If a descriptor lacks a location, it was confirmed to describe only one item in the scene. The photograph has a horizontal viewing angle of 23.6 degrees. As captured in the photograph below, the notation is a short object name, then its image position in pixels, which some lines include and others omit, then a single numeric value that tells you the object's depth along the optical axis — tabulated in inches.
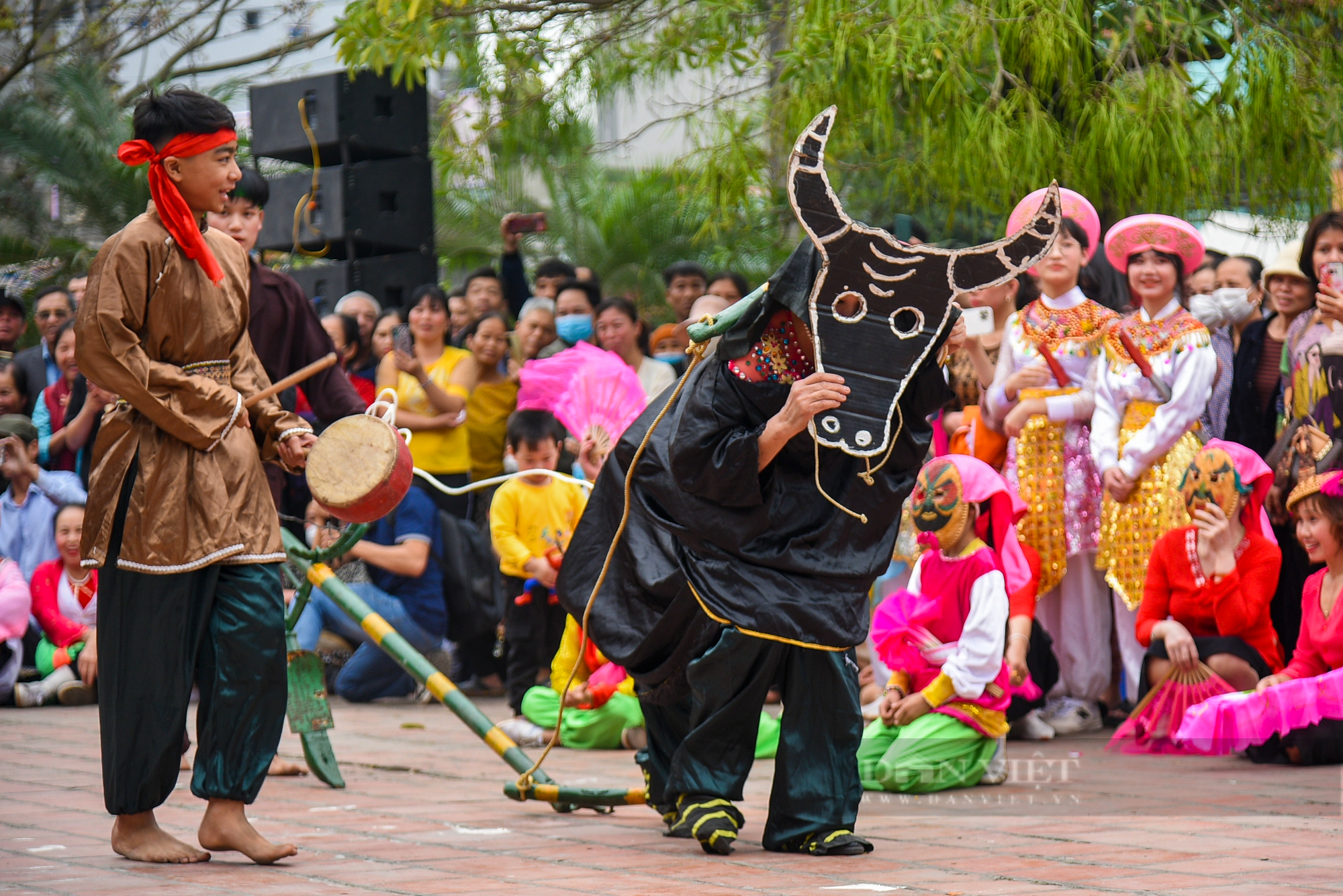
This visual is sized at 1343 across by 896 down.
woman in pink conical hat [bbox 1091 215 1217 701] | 466.7
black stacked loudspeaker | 683.8
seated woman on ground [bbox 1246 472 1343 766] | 409.5
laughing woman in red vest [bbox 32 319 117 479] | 632.7
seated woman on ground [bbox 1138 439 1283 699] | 438.1
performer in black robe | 295.4
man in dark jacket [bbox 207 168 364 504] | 388.8
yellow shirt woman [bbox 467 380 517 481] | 636.9
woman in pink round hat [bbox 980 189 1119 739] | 493.4
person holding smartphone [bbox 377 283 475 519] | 618.2
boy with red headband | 295.0
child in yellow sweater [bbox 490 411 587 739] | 544.6
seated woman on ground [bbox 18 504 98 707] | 597.8
